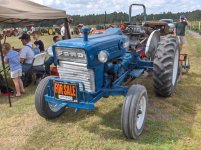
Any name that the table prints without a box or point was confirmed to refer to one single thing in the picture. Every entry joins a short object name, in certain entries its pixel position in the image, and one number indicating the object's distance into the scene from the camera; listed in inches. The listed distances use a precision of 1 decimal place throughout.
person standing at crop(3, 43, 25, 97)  155.8
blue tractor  94.8
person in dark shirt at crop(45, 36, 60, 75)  163.4
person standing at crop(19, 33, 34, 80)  174.3
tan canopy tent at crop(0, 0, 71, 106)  167.9
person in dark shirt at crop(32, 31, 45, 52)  251.8
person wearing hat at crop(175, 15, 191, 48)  257.1
